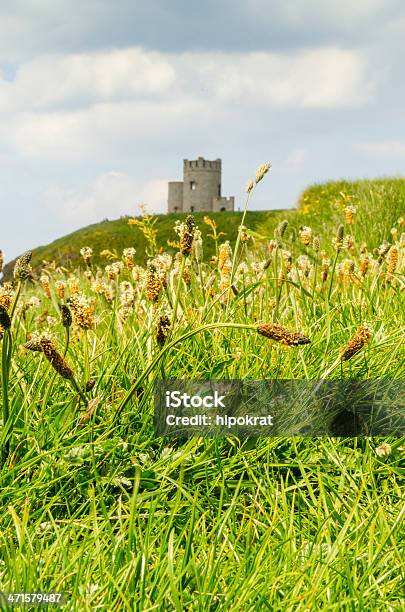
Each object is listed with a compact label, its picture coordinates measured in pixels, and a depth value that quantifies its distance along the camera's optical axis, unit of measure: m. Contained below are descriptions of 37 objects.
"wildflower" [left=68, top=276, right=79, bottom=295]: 3.94
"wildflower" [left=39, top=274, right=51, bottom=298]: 4.51
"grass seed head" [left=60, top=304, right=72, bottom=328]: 2.84
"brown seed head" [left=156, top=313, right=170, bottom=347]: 2.95
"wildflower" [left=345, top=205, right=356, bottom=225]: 5.04
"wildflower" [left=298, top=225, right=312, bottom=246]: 4.46
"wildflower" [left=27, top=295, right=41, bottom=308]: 4.31
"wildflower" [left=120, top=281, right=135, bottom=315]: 4.17
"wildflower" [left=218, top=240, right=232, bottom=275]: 4.61
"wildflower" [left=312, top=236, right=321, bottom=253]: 4.34
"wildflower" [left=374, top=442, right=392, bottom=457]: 3.08
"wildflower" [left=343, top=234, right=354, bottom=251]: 5.32
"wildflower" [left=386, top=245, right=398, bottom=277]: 4.34
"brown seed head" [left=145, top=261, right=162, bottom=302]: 3.06
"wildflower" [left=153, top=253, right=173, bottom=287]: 4.00
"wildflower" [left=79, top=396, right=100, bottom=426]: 2.81
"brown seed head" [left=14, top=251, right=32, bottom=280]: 2.77
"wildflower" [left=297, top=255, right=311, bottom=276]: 4.90
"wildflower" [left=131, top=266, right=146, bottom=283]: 4.46
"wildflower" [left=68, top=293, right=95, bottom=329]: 2.94
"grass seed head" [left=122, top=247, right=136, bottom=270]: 4.23
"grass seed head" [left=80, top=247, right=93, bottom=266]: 4.38
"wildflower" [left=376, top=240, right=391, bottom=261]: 4.59
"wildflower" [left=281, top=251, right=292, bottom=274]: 4.82
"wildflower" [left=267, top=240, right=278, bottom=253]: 4.85
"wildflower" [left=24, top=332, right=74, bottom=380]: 2.67
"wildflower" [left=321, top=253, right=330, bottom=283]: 4.79
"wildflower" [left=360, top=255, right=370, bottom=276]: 4.74
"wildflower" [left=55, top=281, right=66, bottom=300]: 4.24
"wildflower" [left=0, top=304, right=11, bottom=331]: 2.73
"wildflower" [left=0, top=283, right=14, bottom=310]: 3.03
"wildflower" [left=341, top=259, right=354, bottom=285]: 4.58
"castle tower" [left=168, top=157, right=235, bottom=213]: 96.38
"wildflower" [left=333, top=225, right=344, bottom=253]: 3.95
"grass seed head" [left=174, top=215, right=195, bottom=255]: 3.01
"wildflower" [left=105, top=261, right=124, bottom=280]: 4.25
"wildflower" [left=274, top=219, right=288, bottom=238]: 4.02
